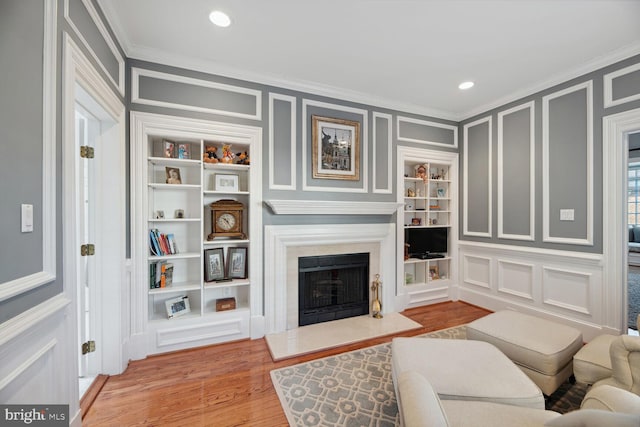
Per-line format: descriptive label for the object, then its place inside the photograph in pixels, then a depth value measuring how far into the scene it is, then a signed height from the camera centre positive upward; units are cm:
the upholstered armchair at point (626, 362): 130 -78
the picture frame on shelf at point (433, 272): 386 -92
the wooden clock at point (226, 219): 263 -7
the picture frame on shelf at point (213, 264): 261 -53
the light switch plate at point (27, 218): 106 -3
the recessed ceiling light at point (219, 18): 191 +148
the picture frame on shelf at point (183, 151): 255 +61
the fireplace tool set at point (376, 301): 317 -110
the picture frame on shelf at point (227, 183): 265 +31
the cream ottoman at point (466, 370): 132 -91
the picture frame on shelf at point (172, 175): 252 +37
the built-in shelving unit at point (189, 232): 233 -20
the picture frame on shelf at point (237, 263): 271 -54
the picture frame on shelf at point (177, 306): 251 -94
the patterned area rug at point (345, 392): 164 -131
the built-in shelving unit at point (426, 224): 354 -17
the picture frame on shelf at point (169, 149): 250 +62
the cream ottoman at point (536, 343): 169 -93
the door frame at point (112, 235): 204 -19
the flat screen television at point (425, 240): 369 -40
